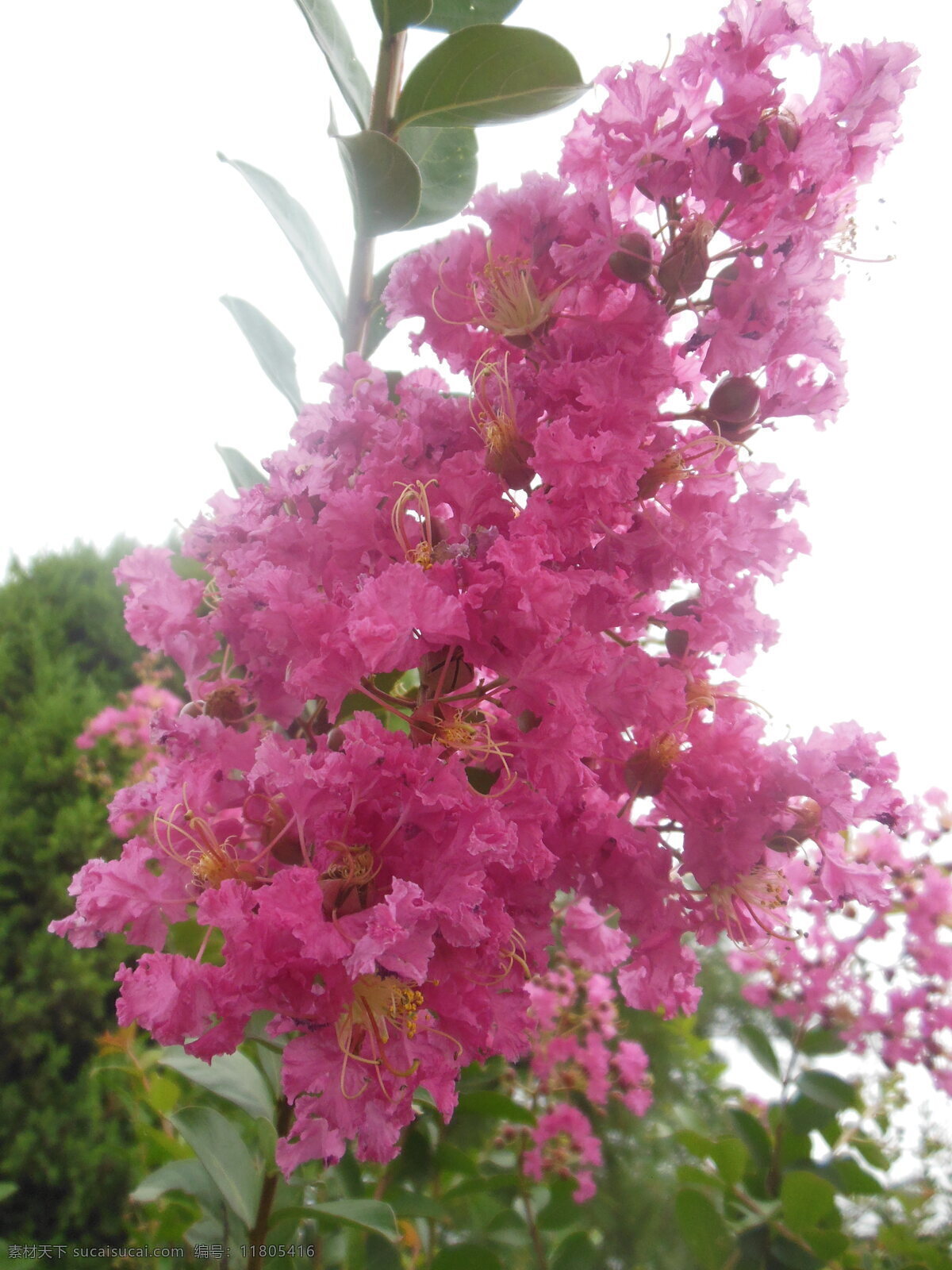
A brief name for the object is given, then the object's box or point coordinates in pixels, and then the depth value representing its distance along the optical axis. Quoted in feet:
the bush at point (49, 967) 6.22
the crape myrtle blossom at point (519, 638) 0.48
